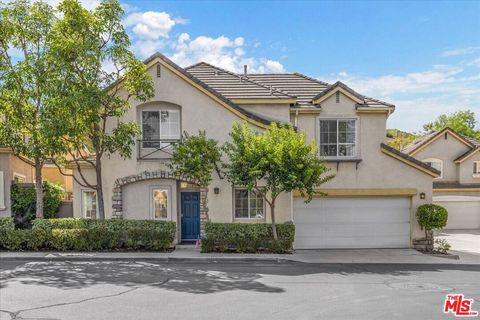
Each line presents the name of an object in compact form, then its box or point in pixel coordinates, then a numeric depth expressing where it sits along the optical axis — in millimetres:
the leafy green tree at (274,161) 13359
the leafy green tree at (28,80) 13844
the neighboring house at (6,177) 16578
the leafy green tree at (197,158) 14227
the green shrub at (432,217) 15422
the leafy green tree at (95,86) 13602
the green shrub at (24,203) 16594
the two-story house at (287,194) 15789
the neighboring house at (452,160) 25766
